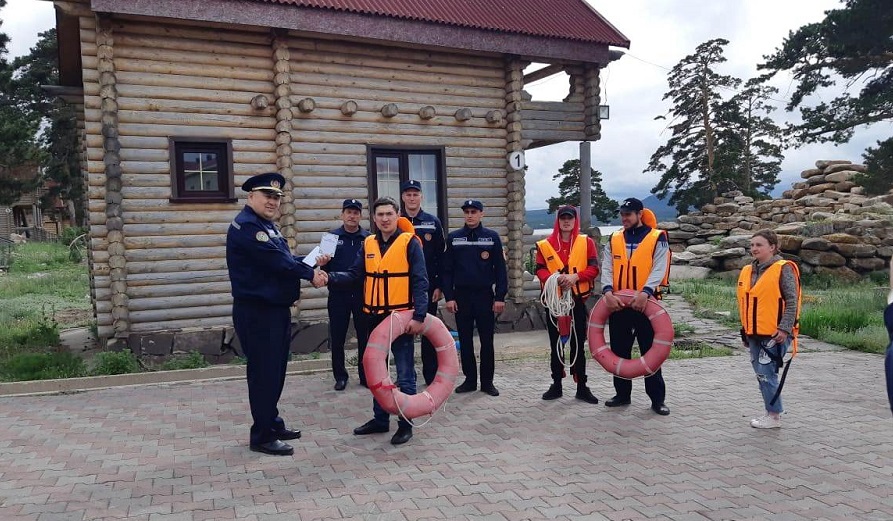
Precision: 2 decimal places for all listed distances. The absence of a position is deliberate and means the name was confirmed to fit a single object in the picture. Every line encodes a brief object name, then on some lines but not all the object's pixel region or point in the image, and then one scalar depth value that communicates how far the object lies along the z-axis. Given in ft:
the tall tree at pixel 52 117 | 96.12
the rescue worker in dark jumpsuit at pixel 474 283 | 21.83
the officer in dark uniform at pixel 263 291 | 15.81
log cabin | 26.61
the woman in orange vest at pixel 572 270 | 20.84
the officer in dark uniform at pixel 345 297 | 22.76
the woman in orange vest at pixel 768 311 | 17.52
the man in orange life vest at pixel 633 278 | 19.49
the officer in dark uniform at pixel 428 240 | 22.00
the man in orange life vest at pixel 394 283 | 17.51
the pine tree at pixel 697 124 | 114.93
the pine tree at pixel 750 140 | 114.73
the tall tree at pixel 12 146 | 71.32
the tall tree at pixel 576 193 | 107.24
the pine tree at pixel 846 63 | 46.62
